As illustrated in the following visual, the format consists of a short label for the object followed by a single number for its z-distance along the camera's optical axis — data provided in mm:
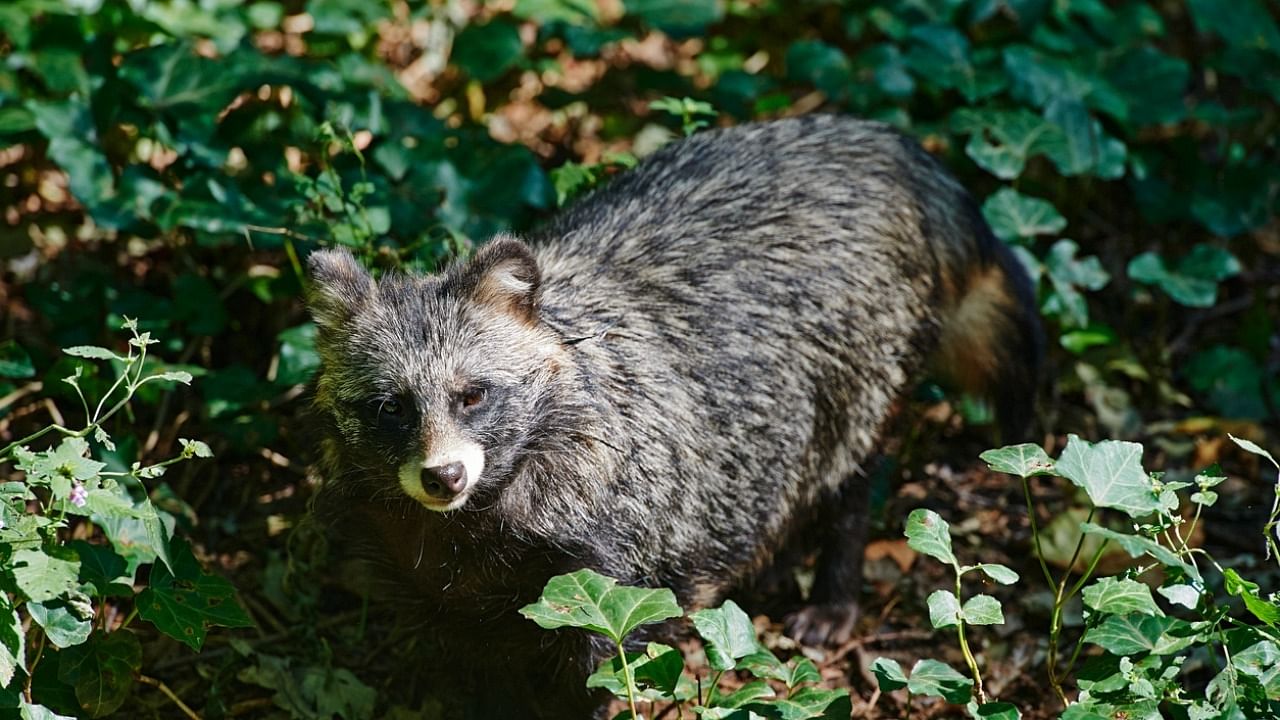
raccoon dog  9555
